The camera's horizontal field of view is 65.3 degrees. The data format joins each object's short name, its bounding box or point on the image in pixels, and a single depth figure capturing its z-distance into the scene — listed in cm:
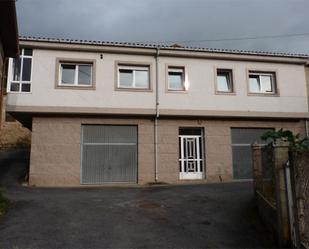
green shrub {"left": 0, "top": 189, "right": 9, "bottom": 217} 582
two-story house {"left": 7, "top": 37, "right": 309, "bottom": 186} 1036
